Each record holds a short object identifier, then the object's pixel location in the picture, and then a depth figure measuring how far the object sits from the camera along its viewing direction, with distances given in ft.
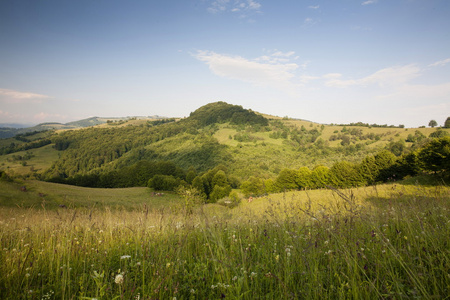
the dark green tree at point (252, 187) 226.46
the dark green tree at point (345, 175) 179.52
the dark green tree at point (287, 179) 216.15
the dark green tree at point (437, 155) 95.97
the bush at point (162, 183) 230.68
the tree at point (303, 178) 209.15
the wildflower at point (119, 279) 5.22
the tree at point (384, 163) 162.91
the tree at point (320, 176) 193.88
